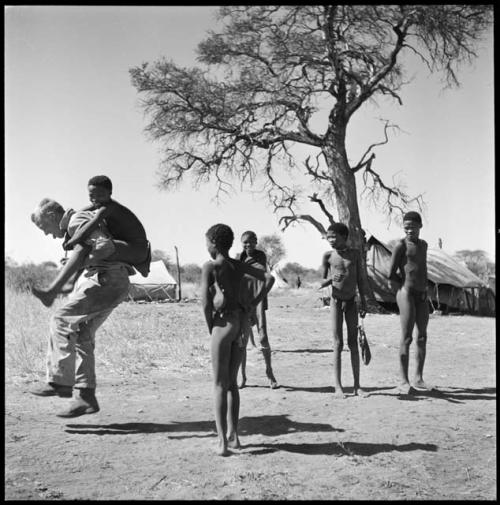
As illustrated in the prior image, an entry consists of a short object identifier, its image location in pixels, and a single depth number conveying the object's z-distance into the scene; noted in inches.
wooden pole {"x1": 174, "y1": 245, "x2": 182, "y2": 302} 954.0
